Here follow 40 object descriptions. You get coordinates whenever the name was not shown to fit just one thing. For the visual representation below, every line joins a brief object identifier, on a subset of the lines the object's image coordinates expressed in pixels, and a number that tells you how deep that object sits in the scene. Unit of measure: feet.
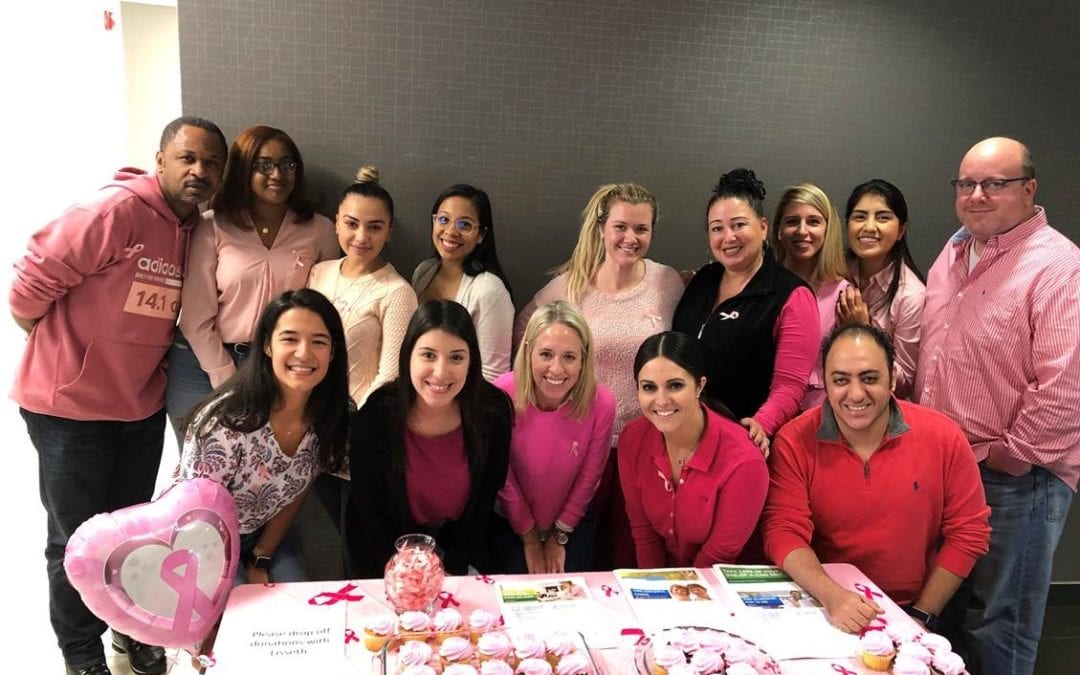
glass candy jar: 5.01
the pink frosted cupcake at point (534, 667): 4.38
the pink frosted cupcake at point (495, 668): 4.34
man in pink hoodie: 6.90
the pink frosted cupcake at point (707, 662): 4.45
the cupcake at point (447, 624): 4.77
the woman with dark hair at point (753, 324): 7.43
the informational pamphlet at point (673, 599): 5.24
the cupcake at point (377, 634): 4.73
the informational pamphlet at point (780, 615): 4.99
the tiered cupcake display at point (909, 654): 4.61
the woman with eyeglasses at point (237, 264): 7.68
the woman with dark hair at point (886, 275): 8.16
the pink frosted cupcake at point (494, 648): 4.52
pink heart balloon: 5.00
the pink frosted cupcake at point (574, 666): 4.42
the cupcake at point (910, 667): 4.58
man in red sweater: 6.20
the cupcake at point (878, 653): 4.75
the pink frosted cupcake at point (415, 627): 4.76
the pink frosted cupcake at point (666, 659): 4.48
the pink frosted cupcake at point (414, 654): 4.44
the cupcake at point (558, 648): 4.55
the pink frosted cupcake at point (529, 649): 4.50
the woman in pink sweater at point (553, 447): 7.01
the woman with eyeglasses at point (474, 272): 8.11
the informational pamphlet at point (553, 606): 5.07
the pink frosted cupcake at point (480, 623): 4.81
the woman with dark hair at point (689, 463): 6.36
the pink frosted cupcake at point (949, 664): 4.59
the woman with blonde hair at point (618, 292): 7.88
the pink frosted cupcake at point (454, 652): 4.50
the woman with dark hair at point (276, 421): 6.11
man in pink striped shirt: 6.81
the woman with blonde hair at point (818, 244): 8.16
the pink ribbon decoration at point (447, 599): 5.30
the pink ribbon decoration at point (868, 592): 5.70
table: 4.63
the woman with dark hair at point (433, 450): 6.40
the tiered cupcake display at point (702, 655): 4.46
